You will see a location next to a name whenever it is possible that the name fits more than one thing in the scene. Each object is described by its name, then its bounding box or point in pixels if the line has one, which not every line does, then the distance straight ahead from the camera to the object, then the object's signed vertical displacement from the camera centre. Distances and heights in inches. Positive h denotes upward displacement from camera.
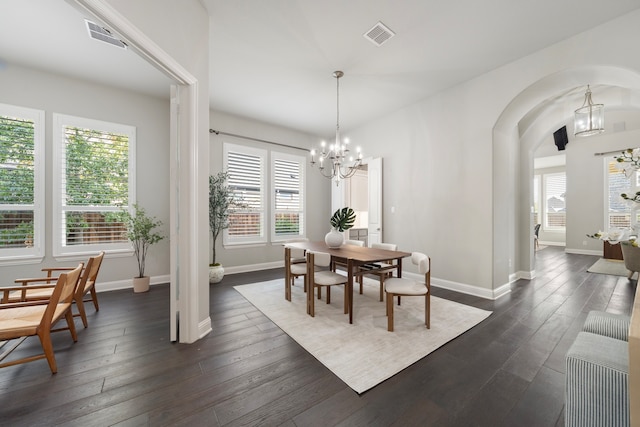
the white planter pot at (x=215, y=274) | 158.2 -40.1
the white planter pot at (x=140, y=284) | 142.4 -42.0
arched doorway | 109.4 +46.0
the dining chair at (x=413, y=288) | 94.0 -30.7
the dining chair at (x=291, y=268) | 125.8 -30.8
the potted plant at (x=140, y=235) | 144.3 -13.3
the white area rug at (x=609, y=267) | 182.5 -45.4
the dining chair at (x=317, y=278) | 106.0 -30.5
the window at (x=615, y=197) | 248.1 +16.7
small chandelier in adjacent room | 136.6 +55.0
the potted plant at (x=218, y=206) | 171.1 +5.4
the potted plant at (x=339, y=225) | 129.4 -6.4
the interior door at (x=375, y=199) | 189.3 +11.3
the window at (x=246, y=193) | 191.6 +17.4
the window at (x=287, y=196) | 214.5 +16.4
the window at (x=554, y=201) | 336.8 +16.6
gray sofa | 40.6 -30.4
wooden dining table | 100.9 -19.4
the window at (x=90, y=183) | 134.0 +18.5
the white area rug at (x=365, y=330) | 73.3 -46.7
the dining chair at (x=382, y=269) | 113.5 -27.1
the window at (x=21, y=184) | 120.4 +15.3
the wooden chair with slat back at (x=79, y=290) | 89.3 -30.9
